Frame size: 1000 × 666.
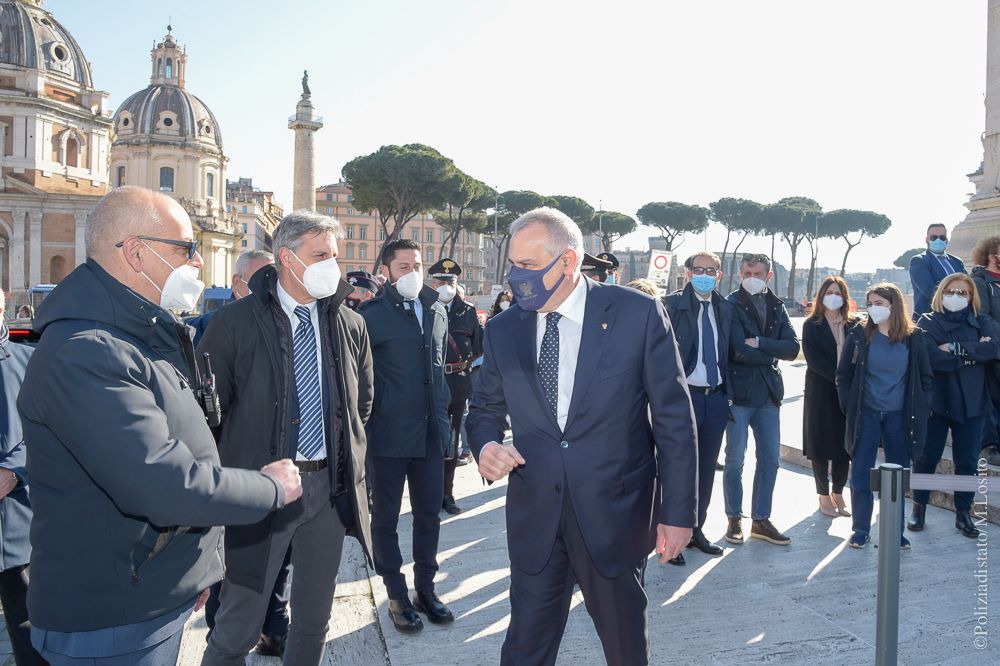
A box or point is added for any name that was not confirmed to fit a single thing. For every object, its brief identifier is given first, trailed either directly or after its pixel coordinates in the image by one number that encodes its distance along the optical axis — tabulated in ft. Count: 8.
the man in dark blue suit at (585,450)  7.94
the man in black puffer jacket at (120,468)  5.43
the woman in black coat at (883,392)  15.84
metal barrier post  7.60
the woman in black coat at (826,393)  18.16
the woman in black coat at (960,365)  16.76
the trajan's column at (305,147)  135.85
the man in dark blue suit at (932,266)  21.04
